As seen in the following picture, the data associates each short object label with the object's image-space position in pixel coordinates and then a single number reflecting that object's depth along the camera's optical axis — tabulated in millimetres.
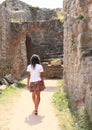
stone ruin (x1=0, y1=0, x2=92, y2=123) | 6074
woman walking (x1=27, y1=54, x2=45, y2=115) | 7012
